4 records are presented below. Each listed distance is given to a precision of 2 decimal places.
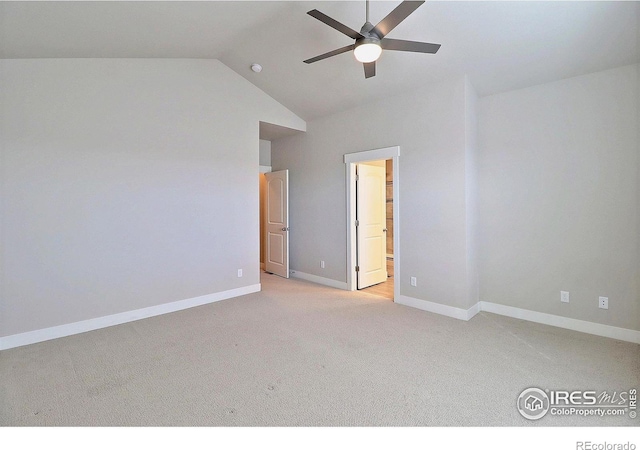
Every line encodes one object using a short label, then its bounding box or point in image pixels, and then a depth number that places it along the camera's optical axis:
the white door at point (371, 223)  4.78
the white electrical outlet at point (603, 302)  3.00
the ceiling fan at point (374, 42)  2.18
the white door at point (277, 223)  5.57
